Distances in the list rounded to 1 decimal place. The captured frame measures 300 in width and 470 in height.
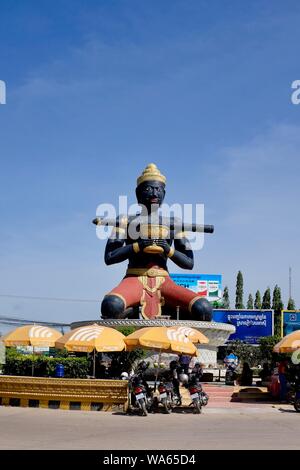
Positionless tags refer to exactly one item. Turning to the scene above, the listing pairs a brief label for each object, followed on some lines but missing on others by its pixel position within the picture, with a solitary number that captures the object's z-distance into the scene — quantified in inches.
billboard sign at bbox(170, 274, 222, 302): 2559.1
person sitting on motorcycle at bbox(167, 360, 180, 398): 674.2
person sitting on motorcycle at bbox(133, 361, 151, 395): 627.8
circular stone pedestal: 1007.6
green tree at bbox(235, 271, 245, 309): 3065.9
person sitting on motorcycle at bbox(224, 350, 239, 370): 965.2
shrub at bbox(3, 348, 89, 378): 777.6
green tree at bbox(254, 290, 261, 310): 3095.5
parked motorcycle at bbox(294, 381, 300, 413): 662.5
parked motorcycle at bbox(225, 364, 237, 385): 931.3
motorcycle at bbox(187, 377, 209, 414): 646.5
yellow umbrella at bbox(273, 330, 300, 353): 724.2
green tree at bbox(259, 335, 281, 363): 1676.9
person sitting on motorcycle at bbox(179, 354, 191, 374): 775.7
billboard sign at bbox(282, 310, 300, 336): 1991.9
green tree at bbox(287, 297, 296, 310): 3019.2
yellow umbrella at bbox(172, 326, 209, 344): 755.4
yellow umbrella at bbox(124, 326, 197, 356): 650.2
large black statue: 1100.5
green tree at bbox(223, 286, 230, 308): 3205.2
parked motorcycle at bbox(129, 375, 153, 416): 609.6
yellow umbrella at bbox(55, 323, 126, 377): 650.7
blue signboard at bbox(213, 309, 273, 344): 2113.7
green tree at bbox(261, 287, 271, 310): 3009.4
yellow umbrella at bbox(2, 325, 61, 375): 733.8
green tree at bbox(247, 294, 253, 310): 3144.7
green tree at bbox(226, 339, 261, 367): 1933.1
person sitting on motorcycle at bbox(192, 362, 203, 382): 668.1
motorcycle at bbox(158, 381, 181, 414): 630.5
